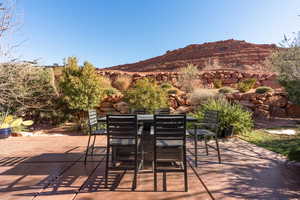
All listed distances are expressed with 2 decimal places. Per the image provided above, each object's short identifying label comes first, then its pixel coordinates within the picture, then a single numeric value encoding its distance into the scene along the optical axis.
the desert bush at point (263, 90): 8.06
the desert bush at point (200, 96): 7.25
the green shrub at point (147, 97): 5.68
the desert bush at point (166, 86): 9.22
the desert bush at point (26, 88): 5.09
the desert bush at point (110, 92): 7.38
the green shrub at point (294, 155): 2.54
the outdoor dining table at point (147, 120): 2.30
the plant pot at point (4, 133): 4.44
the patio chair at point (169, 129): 1.85
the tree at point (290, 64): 4.06
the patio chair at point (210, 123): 2.71
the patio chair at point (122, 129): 1.91
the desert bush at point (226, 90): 8.46
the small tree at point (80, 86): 5.69
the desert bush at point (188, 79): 9.53
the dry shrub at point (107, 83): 8.84
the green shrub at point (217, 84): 10.52
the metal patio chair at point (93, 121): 2.73
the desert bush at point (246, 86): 8.81
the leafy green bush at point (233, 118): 4.47
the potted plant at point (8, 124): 4.48
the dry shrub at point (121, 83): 9.79
